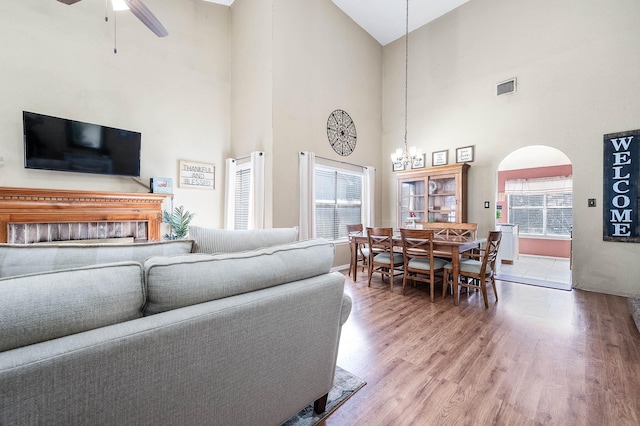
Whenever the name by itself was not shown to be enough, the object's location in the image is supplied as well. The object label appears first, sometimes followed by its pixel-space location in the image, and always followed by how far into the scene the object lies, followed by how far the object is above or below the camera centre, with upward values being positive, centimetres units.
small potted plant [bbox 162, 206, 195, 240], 404 -14
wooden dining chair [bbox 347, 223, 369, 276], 409 -55
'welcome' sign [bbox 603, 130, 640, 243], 337 +36
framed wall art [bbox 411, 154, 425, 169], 532 +100
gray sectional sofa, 67 -37
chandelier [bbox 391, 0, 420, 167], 552 +291
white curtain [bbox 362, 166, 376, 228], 551 +34
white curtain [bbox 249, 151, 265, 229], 410 +43
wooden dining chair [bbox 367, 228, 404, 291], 357 -57
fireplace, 294 -3
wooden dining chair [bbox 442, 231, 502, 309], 300 -64
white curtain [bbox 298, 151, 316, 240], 428 +30
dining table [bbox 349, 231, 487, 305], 310 -40
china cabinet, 462 +35
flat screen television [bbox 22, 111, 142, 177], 312 +84
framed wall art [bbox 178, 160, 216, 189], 436 +64
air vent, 432 +208
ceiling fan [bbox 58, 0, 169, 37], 223 +178
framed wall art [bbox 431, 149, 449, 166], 504 +106
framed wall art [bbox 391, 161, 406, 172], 538 +95
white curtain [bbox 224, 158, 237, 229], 468 +33
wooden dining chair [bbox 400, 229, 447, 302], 319 -52
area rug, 141 -108
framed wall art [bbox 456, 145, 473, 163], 476 +107
